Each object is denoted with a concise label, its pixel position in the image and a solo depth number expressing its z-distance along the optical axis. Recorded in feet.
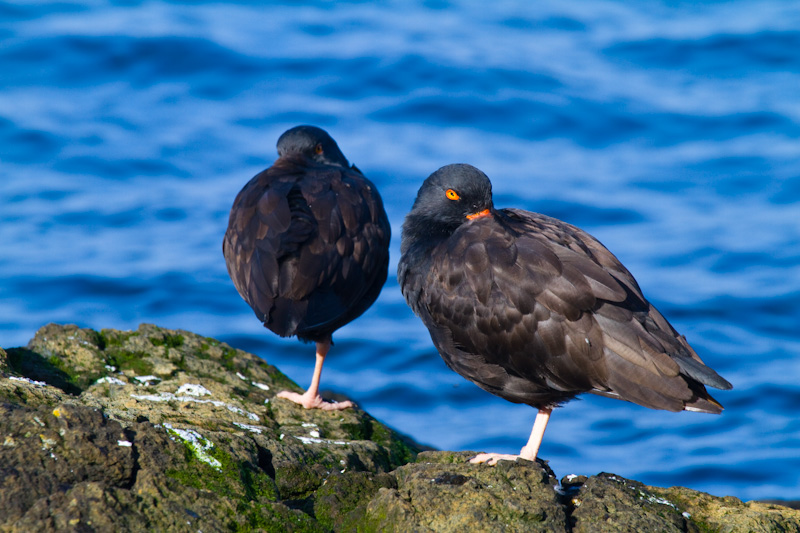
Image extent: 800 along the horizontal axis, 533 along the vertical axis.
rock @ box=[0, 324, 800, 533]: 20.92
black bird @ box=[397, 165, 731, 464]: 27.84
